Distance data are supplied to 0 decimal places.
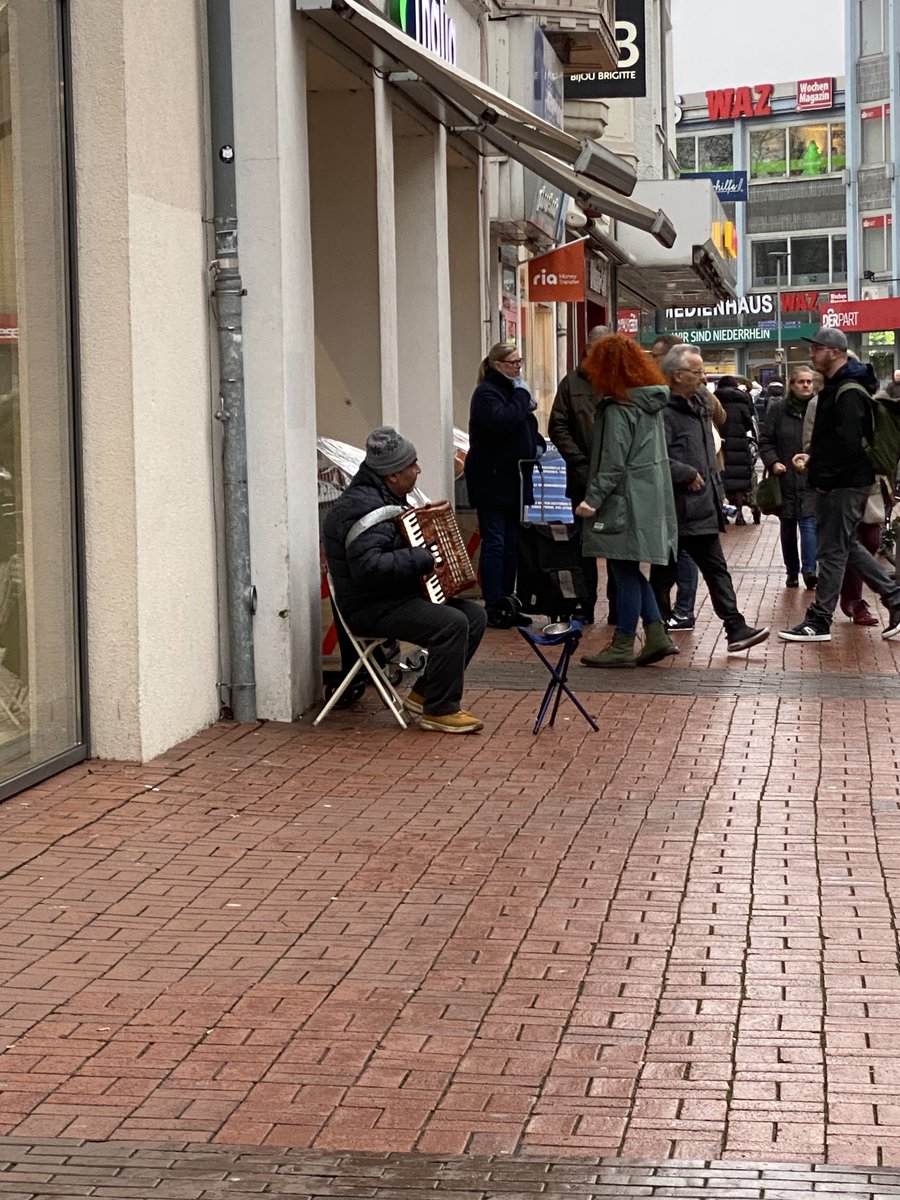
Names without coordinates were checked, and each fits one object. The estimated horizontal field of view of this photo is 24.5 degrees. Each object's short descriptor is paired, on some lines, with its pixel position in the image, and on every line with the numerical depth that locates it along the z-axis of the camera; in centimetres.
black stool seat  973
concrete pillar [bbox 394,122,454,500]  1499
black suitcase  1370
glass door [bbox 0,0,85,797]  840
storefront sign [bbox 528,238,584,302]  2217
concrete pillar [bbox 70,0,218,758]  880
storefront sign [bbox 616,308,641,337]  3691
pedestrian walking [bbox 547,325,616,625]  1352
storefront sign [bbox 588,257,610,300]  3003
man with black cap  1270
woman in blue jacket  1390
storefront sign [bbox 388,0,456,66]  1334
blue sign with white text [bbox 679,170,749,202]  3722
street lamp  9144
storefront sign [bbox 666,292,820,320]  8875
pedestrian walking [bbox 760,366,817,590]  1617
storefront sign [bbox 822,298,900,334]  7256
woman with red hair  1182
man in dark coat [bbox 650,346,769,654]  1278
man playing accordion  969
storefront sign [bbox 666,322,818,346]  8781
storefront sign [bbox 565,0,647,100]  2617
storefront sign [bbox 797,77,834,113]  8881
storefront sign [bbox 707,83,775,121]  9050
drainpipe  996
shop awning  1102
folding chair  998
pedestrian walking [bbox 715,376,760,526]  2294
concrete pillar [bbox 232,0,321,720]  1012
